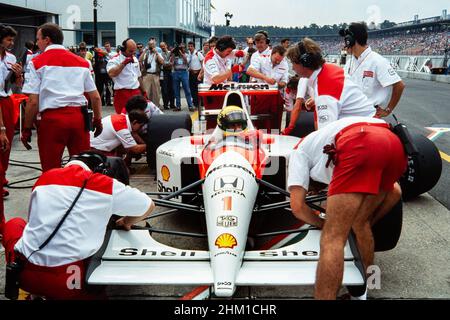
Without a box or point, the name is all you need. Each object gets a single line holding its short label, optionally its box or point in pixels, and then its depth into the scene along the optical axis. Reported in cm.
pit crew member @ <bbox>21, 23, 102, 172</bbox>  466
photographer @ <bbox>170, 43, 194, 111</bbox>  1309
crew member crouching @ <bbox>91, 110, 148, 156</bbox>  593
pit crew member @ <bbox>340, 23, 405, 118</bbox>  483
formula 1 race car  288
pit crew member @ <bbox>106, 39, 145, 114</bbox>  819
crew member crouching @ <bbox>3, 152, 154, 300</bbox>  288
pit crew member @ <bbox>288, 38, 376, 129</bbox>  372
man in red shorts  273
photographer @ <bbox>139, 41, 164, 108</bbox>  1228
